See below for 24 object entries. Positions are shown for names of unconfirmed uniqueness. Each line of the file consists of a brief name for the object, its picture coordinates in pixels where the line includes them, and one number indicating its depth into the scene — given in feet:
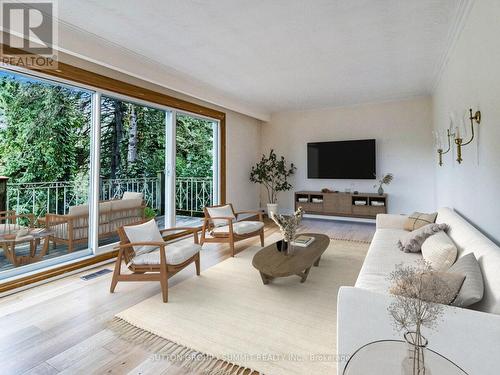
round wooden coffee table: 8.11
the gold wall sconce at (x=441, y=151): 11.35
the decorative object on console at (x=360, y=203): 18.61
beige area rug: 5.50
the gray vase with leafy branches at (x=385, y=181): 18.51
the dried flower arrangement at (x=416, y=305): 2.91
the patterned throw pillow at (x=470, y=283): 4.21
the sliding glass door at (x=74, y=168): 9.34
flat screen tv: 19.16
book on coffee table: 10.37
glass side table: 3.03
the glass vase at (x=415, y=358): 2.89
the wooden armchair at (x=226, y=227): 12.30
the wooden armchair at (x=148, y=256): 8.16
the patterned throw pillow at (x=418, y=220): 10.32
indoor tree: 21.66
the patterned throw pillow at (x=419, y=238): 8.34
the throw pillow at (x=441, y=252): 6.20
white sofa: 3.66
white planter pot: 21.94
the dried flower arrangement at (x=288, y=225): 9.57
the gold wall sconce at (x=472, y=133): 7.12
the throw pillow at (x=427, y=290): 3.15
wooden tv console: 18.47
